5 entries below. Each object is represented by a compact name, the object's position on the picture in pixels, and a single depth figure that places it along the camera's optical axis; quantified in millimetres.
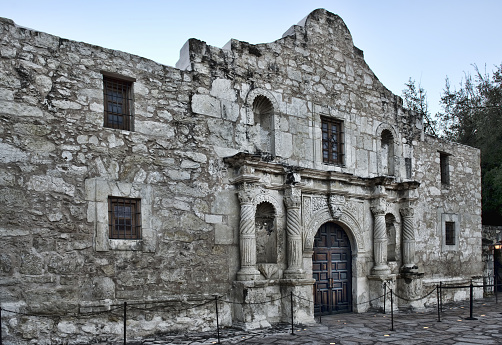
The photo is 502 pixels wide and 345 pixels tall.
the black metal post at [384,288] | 10344
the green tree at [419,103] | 23844
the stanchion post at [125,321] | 6936
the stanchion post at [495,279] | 14959
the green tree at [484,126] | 17261
